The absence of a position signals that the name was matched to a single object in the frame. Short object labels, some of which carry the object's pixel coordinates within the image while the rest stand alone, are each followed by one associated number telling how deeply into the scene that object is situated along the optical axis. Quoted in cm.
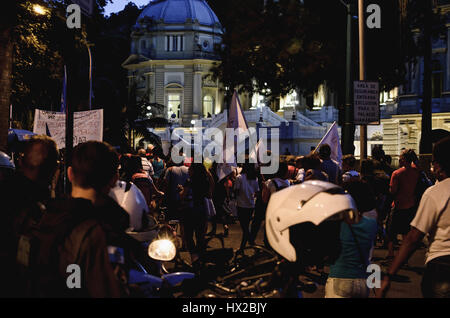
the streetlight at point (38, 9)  1225
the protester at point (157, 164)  1597
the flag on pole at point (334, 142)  1238
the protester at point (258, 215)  1052
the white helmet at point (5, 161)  580
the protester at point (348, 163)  1128
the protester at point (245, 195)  1062
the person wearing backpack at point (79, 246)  272
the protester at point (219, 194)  1459
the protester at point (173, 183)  1043
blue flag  1425
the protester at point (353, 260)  433
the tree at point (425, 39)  2055
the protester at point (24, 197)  321
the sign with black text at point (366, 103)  1178
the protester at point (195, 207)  922
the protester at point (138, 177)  826
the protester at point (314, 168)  887
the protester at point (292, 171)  1410
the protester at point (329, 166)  1051
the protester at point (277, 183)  912
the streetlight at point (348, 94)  1326
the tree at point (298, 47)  1852
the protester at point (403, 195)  993
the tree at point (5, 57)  1005
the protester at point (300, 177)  1120
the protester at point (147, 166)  1239
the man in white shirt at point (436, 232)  421
